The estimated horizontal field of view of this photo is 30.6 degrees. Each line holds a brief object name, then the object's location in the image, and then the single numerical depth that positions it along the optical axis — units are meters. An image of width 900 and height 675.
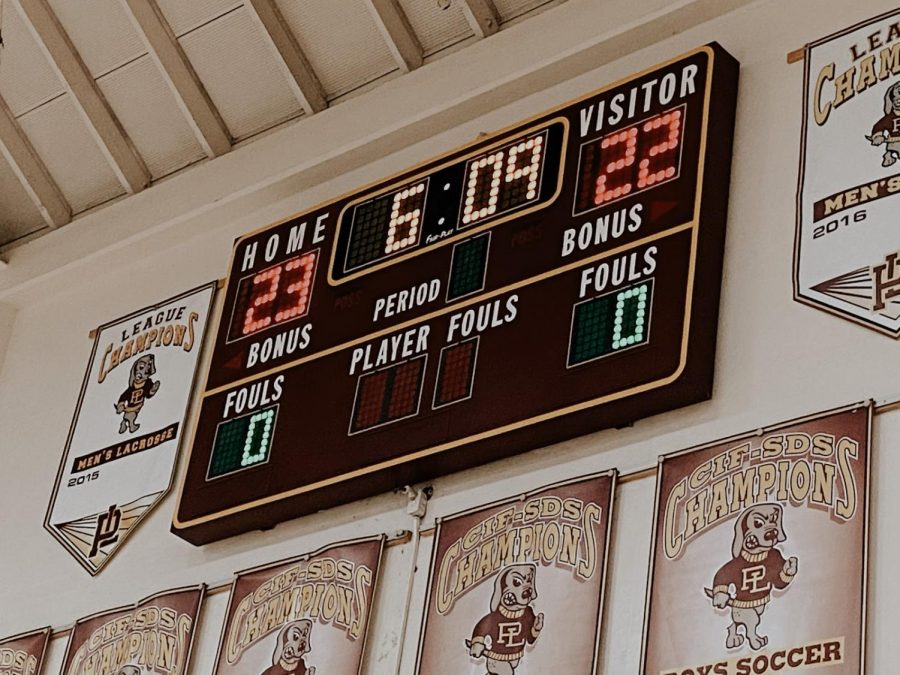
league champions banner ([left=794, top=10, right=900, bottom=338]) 5.53
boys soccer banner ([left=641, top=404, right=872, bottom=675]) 4.94
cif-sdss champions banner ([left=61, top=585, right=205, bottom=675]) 6.89
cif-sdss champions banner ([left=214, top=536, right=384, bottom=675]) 6.29
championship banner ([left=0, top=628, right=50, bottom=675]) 7.41
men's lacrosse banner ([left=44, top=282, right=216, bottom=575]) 7.65
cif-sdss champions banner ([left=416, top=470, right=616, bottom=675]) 5.58
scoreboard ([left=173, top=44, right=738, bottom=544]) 5.88
